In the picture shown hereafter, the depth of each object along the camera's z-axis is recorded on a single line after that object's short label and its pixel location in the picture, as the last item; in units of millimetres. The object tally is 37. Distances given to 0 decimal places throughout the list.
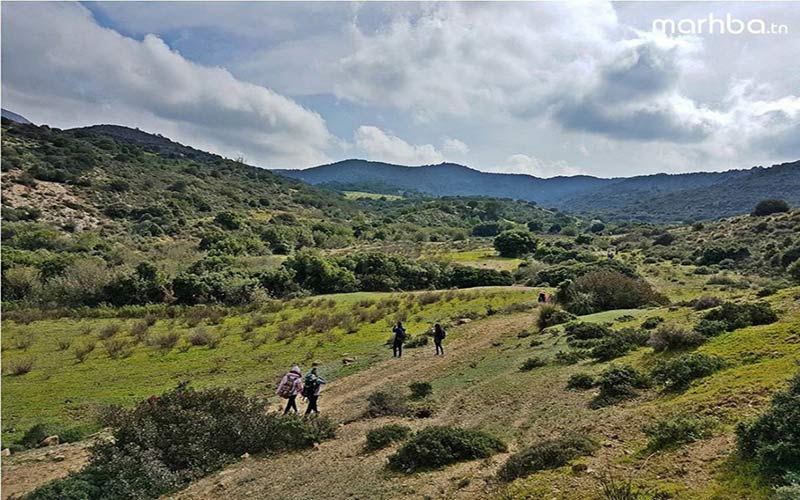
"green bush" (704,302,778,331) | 14305
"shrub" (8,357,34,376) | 22159
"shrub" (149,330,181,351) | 26781
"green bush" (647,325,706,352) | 14109
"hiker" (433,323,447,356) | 23219
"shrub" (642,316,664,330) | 19438
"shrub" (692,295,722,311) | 21719
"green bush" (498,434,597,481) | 8492
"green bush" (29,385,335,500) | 10812
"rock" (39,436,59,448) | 14938
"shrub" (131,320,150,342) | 28373
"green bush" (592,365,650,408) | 12016
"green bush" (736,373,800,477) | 6293
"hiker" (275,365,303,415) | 15702
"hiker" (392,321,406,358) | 23609
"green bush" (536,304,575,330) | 26891
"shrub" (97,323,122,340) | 28516
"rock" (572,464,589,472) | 7910
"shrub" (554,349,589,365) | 17359
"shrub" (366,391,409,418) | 14992
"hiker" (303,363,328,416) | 15539
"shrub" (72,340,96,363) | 24375
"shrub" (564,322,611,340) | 20625
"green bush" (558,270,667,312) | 31578
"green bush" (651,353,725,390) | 11305
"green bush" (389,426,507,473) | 10133
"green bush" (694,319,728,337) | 14406
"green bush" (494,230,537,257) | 78312
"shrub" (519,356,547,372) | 17719
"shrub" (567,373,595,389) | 13982
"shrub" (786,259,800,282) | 24411
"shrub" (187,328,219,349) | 27522
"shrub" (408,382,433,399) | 16625
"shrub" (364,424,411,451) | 12062
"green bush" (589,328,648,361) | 16453
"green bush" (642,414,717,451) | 8086
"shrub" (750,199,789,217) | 70812
